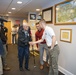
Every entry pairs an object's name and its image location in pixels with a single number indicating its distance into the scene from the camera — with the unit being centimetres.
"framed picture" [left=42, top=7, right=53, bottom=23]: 254
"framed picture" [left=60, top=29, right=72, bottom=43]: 195
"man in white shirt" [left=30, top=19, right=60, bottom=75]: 172
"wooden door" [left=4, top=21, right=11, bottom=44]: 580
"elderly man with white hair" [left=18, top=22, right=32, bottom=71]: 212
